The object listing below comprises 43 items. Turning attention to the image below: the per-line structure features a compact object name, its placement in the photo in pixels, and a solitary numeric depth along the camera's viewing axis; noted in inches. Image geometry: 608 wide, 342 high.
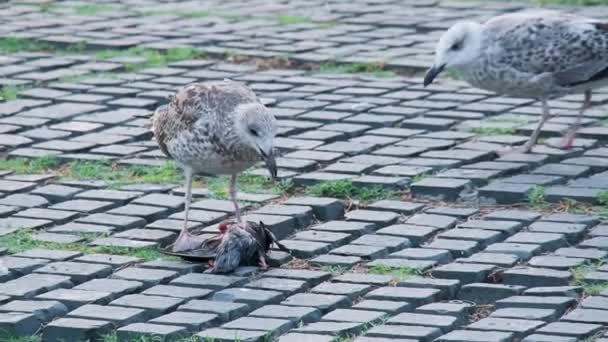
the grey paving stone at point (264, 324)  509.7
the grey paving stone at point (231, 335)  498.6
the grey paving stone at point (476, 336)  495.5
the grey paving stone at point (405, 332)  500.4
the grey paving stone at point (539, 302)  530.6
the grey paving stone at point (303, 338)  499.5
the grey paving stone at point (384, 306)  531.8
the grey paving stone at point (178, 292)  553.0
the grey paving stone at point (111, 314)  519.8
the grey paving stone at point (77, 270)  572.7
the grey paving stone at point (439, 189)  696.4
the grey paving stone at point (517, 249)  597.6
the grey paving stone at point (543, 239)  611.2
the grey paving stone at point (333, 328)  507.2
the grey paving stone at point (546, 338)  493.7
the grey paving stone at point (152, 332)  503.2
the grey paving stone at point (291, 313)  524.4
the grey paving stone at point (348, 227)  638.5
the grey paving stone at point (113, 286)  554.8
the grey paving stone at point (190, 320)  514.6
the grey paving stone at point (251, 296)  544.4
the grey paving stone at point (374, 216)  652.7
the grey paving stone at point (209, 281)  566.9
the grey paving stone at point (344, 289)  551.8
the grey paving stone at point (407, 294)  541.6
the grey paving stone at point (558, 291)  545.0
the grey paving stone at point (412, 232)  625.6
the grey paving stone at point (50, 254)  597.3
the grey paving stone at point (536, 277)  561.0
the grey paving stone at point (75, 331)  506.9
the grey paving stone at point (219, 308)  530.0
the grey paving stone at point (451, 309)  526.0
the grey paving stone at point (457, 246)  604.7
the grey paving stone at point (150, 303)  531.8
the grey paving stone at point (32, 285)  550.3
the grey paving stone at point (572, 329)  498.9
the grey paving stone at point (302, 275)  571.2
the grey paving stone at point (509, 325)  505.4
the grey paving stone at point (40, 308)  525.7
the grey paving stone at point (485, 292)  548.7
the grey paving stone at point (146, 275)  570.3
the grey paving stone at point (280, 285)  559.6
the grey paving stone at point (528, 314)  519.8
